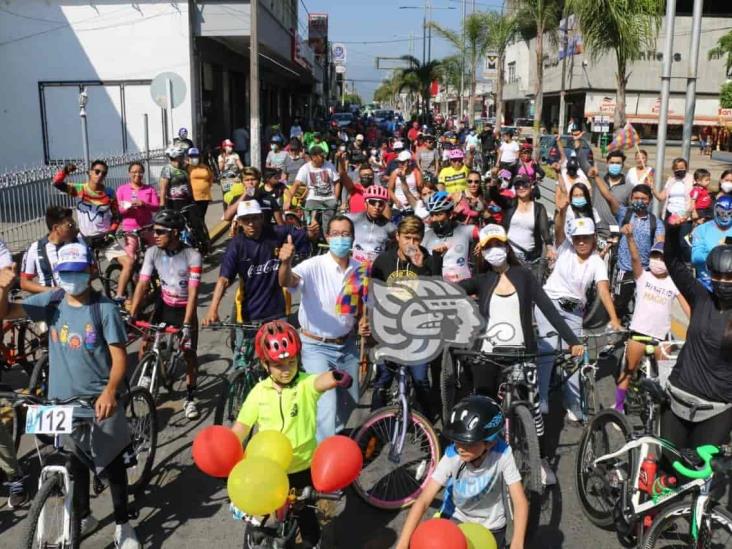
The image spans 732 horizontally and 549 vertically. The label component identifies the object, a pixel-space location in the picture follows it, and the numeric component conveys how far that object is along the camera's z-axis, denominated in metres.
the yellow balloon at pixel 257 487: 3.41
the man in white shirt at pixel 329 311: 5.64
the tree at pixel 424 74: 58.19
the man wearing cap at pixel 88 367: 4.52
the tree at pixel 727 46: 34.97
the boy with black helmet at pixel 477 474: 3.45
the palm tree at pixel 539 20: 27.09
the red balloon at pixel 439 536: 2.96
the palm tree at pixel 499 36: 37.44
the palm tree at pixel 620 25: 17.02
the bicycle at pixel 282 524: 3.87
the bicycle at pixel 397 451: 5.19
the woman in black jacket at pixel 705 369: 4.34
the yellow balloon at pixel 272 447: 3.68
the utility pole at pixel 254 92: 19.52
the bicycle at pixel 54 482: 4.15
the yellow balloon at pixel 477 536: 3.17
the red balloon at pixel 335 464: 3.69
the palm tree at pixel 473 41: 44.66
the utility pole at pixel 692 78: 12.96
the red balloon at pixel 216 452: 3.62
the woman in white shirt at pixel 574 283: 6.42
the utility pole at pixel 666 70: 13.27
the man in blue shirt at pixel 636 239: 8.64
